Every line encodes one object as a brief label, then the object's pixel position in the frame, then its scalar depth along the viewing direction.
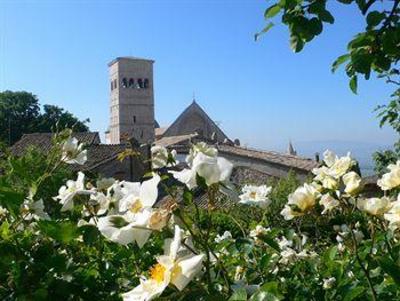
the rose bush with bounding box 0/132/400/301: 1.03
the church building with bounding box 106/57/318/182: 59.06
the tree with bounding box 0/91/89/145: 54.03
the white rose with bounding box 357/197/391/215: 1.47
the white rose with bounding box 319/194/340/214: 1.49
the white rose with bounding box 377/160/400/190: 1.56
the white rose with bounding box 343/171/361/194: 1.44
